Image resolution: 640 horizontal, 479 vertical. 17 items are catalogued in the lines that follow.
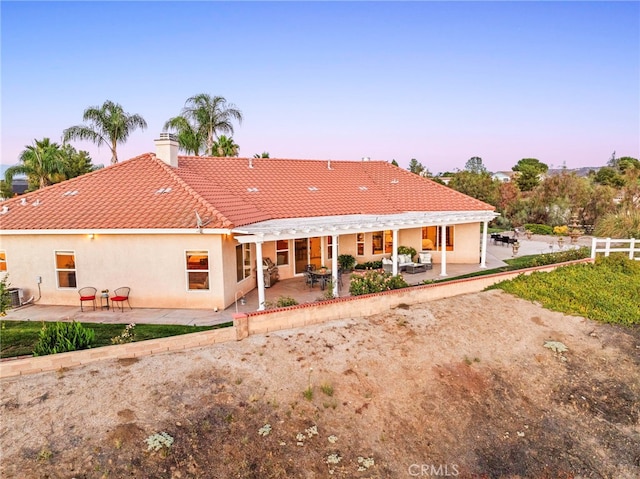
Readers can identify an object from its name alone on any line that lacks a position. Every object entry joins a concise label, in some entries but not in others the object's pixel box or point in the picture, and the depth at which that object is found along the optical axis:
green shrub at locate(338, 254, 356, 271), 19.56
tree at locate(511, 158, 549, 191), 66.46
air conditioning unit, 14.22
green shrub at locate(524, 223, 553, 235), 34.19
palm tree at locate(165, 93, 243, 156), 34.31
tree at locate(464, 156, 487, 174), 112.47
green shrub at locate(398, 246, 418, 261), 20.38
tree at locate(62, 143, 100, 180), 38.68
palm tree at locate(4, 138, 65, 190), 36.06
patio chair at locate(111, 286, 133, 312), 13.74
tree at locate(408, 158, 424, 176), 75.94
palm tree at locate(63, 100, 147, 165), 31.81
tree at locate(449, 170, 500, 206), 41.53
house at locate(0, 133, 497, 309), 13.67
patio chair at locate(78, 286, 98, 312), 13.93
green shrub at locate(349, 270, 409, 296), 13.26
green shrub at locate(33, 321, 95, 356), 9.11
